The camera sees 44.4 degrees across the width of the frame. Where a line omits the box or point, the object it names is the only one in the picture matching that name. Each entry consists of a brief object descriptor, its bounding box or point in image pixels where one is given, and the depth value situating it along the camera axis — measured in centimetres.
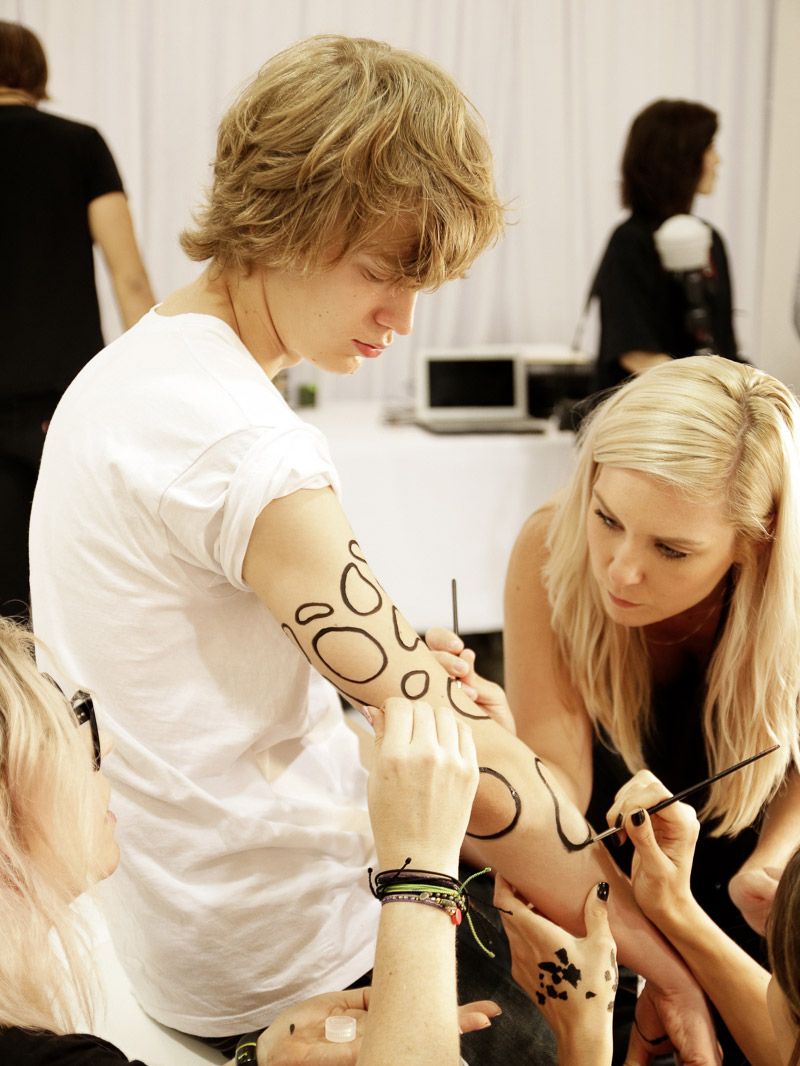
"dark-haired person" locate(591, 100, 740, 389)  255
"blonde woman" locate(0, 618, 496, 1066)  72
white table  279
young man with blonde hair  83
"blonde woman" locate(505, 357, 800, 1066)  114
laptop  296
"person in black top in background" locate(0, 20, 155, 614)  205
